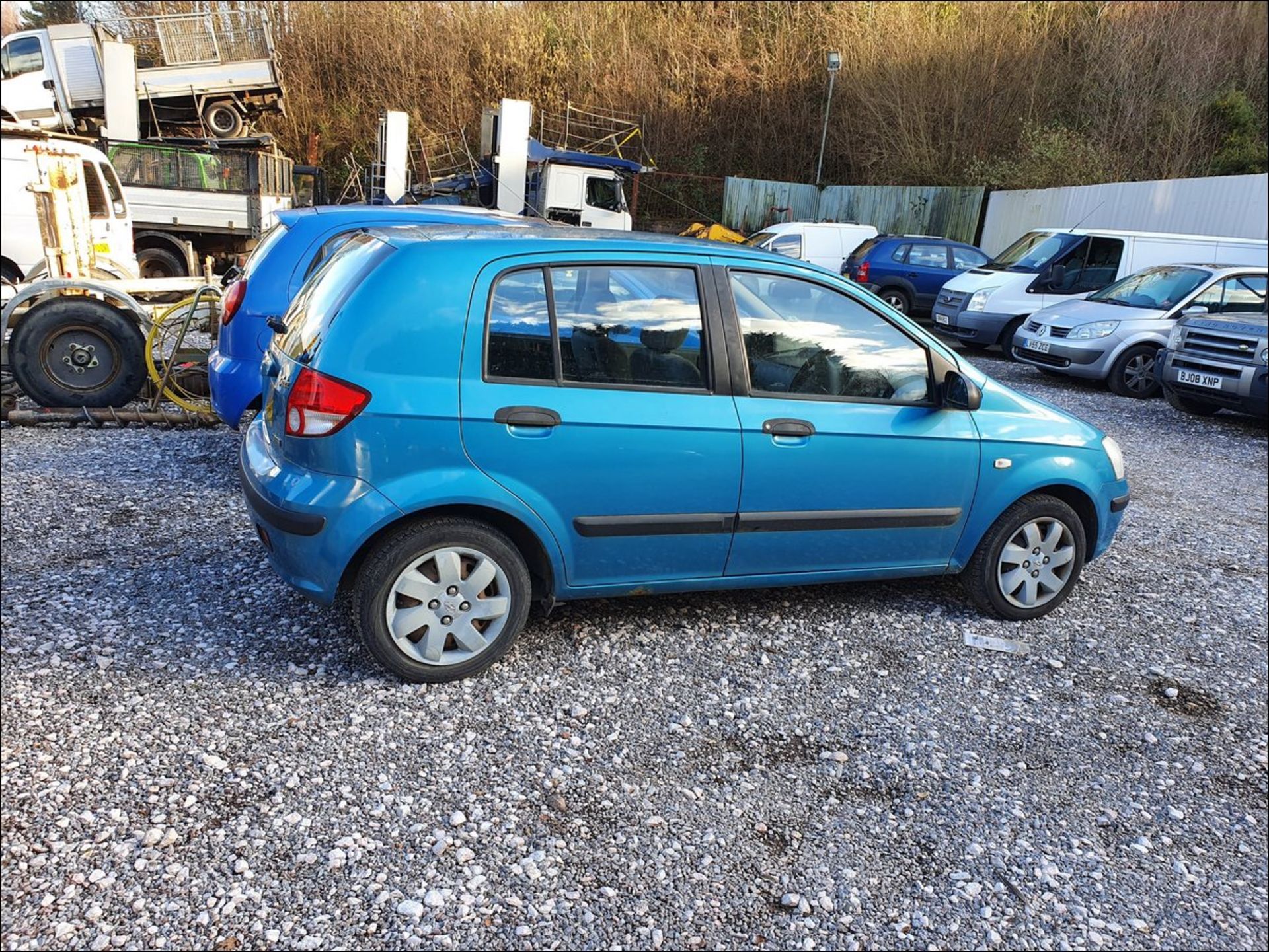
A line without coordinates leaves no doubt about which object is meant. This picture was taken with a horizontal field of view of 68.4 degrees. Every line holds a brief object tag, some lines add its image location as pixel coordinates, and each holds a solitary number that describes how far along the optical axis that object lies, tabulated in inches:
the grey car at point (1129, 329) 444.5
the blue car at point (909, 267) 648.4
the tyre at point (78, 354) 278.1
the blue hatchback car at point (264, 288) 219.1
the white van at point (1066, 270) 515.5
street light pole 931.3
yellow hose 283.1
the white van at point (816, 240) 710.5
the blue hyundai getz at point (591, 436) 131.0
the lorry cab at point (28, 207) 433.4
